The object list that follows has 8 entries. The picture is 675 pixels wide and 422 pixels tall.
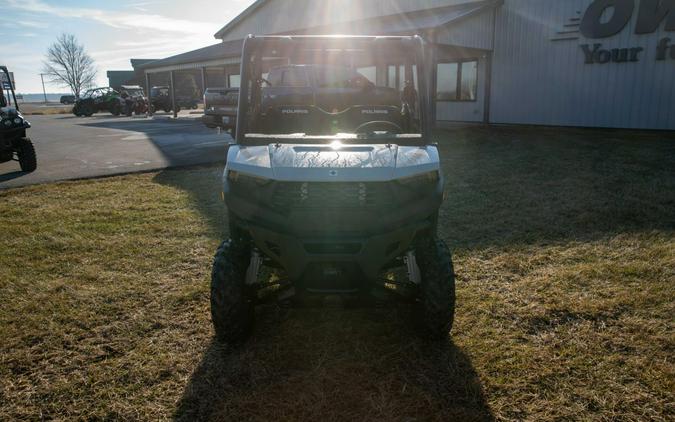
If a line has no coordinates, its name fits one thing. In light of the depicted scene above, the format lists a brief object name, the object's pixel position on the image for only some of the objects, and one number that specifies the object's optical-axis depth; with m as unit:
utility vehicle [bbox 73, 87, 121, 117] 31.73
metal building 14.29
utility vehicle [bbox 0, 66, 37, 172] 9.73
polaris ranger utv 2.80
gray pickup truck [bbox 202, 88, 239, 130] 13.13
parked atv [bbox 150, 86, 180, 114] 32.50
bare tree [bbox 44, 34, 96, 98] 71.19
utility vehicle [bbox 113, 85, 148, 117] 31.80
